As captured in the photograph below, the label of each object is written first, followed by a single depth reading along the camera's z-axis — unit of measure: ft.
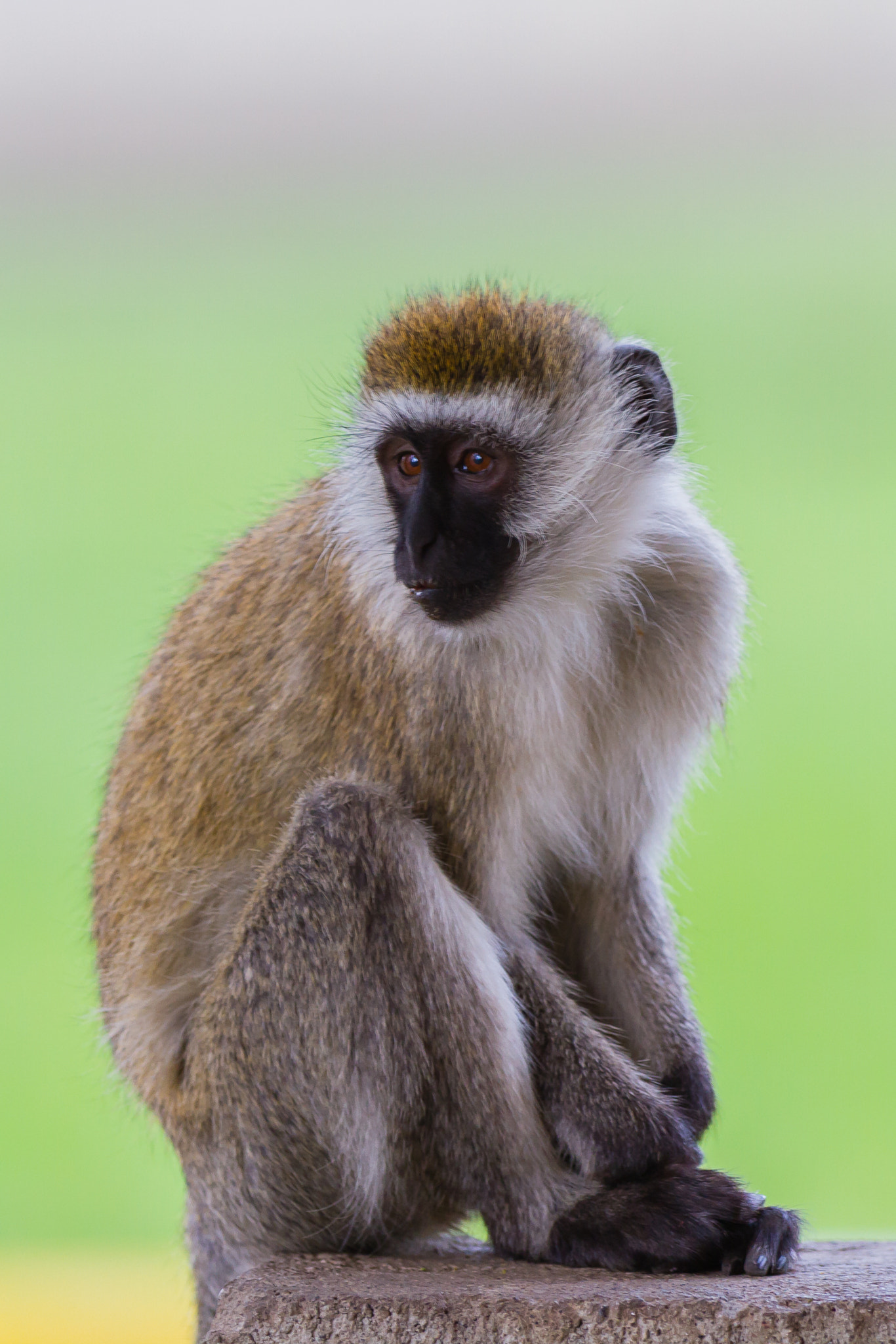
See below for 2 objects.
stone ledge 23.35
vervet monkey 26.78
